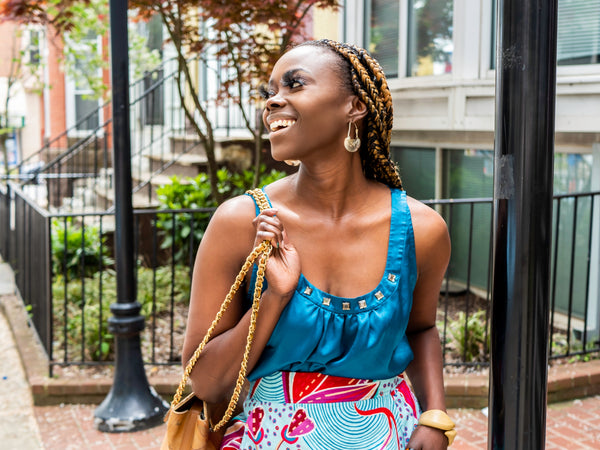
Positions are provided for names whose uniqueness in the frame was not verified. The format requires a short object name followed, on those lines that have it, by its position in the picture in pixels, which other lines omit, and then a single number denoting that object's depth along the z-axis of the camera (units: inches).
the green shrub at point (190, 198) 318.3
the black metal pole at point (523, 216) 51.9
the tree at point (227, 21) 249.4
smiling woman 68.7
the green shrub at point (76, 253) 335.6
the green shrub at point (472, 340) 218.5
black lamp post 184.2
